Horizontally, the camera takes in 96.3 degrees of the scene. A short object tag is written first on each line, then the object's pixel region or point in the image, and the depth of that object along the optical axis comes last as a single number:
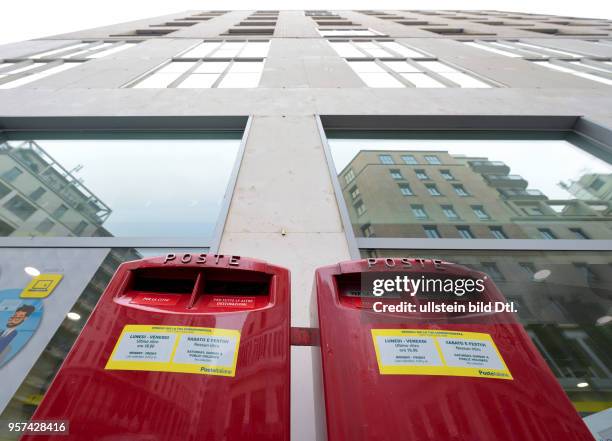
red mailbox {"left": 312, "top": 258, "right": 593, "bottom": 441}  0.90
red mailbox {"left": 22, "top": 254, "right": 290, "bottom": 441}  0.89
